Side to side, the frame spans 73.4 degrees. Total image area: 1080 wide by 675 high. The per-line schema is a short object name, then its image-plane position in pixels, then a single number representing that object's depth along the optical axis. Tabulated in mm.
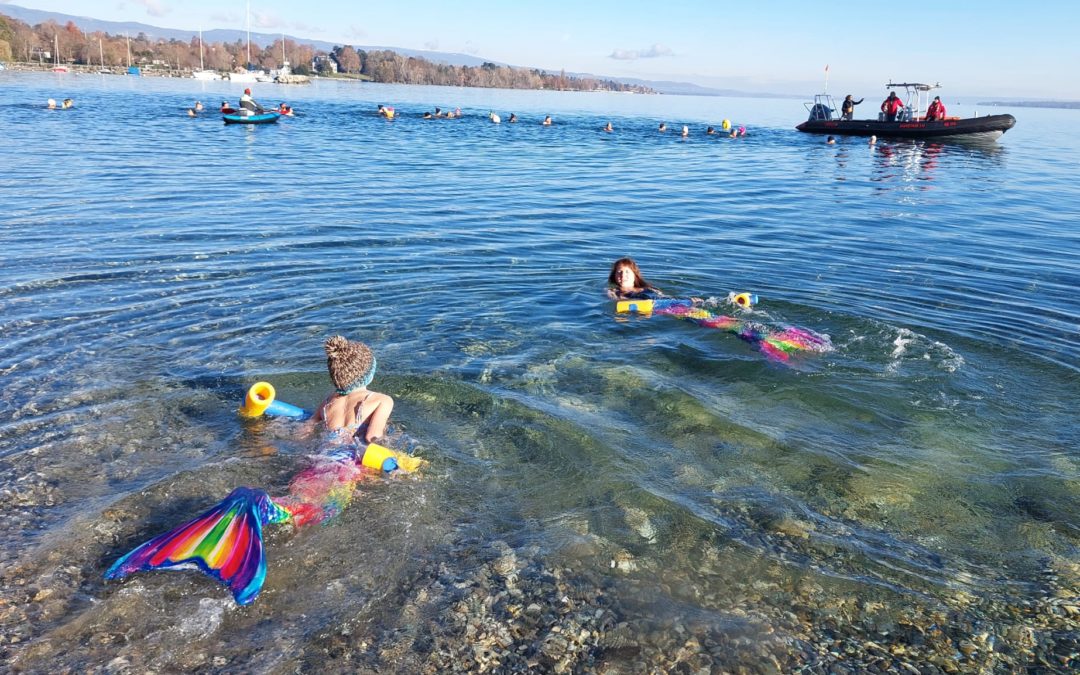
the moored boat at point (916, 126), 35250
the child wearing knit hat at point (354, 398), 6059
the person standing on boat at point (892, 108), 39031
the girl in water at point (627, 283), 10383
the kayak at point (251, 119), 36172
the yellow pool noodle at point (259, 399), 6352
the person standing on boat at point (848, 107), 42500
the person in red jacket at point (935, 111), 37469
